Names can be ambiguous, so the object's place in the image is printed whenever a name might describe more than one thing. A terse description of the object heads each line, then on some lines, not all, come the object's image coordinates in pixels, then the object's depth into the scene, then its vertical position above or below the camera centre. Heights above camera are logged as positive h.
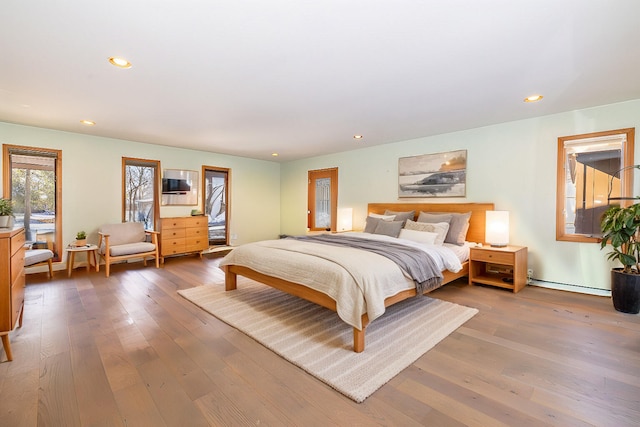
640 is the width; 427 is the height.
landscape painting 4.55 +0.58
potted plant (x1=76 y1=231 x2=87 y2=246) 4.61 -0.50
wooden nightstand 3.60 -0.81
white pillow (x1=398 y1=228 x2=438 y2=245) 3.89 -0.38
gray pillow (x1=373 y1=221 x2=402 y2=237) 4.37 -0.30
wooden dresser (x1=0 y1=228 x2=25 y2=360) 1.96 -0.55
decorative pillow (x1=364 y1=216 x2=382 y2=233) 4.78 -0.26
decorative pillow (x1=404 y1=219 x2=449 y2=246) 3.96 -0.27
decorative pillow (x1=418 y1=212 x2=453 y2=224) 4.26 -0.12
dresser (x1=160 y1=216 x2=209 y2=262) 5.34 -0.53
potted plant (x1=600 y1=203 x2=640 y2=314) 2.88 -0.48
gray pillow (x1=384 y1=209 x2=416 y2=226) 4.78 -0.12
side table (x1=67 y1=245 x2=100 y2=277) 4.37 -0.73
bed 2.22 -0.64
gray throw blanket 2.78 -0.51
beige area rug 1.95 -1.09
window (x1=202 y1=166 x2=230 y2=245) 6.70 +0.08
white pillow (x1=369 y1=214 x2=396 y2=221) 4.85 -0.14
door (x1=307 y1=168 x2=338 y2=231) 6.55 +0.21
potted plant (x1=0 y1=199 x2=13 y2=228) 2.38 -0.07
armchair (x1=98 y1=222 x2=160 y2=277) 4.52 -0.61
